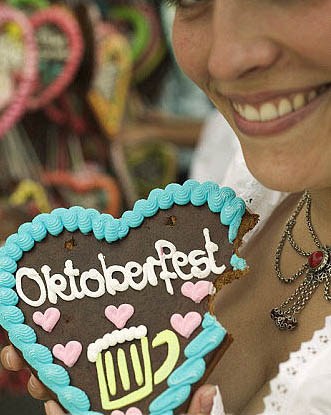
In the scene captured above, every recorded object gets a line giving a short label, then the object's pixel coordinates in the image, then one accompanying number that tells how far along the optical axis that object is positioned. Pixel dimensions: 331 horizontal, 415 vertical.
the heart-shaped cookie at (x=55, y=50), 1.67
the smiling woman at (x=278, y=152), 0.93
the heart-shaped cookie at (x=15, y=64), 1.59
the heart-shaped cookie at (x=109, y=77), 1.85
